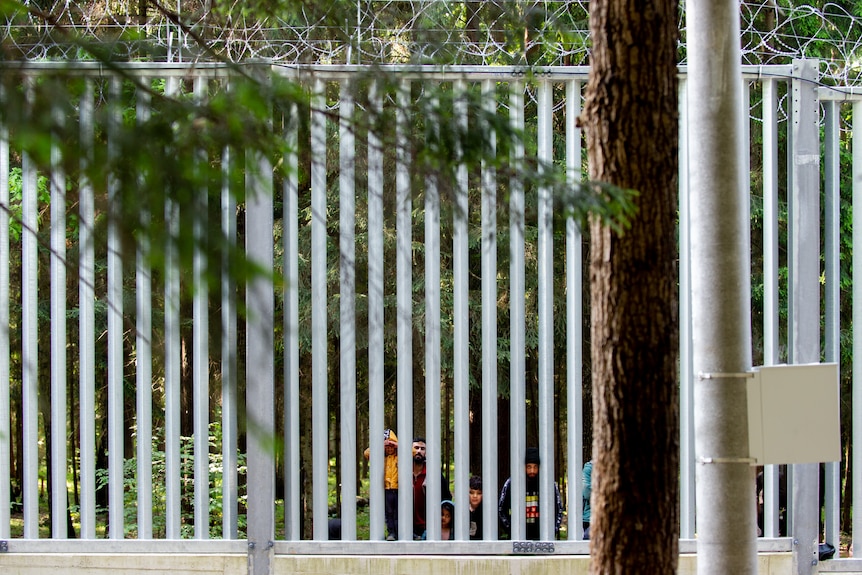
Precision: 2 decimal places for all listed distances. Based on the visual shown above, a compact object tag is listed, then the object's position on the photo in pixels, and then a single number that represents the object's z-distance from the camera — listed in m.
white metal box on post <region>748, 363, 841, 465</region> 7.64
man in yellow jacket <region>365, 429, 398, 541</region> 13.18
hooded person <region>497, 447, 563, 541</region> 12.12
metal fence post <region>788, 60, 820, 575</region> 11.73
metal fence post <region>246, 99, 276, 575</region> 11.32
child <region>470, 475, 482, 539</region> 16.72
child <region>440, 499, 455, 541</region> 15.38
